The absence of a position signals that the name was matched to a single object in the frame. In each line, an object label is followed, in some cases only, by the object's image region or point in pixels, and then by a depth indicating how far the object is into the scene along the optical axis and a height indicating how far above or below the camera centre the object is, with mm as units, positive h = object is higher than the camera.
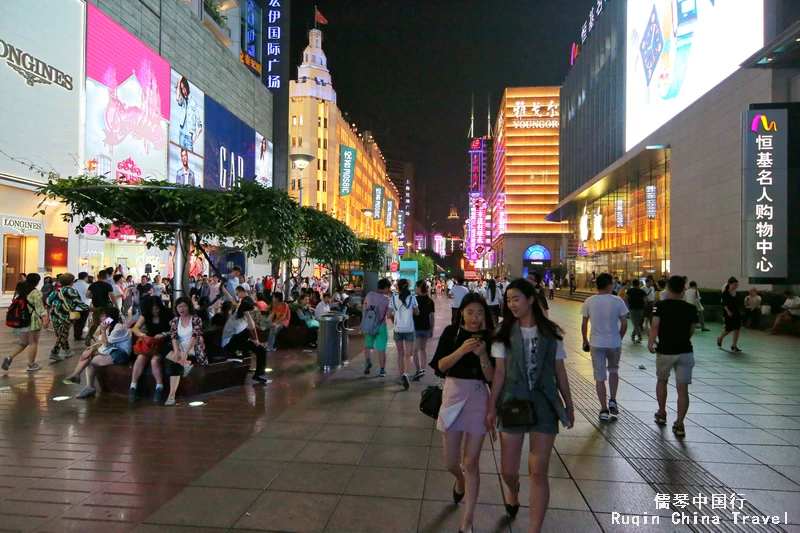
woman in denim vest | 3268 -682
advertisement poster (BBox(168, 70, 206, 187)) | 29469 +8157
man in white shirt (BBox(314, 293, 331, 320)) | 12234 -918
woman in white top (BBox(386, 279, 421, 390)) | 8477 -744
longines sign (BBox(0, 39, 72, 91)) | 18516 +7578
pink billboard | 22922 +7983
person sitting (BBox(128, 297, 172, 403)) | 6891 -929
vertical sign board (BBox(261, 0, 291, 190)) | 45438 +18169
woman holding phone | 3438 -808
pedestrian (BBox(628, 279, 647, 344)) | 13812 -904
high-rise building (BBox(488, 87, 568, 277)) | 89062 +18244
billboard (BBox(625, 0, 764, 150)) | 21000 +10656
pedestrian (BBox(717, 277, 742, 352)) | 11482 -855
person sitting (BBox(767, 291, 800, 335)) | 14703 -1178
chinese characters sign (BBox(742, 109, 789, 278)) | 14602 +2306
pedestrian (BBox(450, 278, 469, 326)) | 12219 -497
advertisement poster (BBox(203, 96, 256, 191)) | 33750 +8600
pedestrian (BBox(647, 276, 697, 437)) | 5707 -749
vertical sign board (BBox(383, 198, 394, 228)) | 69375 +7872
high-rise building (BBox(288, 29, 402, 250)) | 81250 +22806
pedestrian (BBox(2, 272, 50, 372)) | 8797 -862
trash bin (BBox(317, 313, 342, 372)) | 9547 -1377
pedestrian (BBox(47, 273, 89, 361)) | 9805 -708
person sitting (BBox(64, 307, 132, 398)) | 7238 -1159
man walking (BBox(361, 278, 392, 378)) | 8930 -817
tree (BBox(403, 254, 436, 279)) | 80362 +728
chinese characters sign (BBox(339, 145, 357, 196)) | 45625 +9578
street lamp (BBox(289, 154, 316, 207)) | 18141 +3877
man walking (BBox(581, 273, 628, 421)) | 6469 -819
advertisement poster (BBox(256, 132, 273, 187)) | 42062 +9262
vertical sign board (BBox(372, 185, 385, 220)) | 51603 +7056
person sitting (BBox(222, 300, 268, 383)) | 8320 -1116
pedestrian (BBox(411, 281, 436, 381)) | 8727 -889
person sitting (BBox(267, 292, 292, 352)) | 11742 -1066
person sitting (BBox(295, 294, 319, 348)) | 12570 -1242
